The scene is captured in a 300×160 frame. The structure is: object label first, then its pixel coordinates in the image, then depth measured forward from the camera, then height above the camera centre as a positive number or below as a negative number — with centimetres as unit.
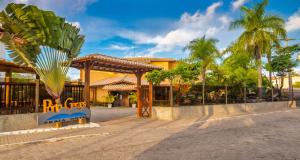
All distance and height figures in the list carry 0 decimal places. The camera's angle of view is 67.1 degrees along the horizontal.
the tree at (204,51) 2173 +392
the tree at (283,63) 2533 +321
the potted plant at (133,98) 2579 -67
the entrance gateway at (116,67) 1220 +158
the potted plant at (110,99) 2659 -79
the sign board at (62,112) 1017 -96
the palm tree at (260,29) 2338 +650
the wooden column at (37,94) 1070 -6
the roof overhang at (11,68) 1188 +150
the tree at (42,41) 986 +247
